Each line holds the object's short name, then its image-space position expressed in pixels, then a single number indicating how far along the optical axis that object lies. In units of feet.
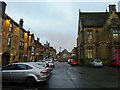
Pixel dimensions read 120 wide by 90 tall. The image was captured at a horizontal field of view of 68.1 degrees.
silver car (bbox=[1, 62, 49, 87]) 19.11
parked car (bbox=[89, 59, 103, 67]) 55.99
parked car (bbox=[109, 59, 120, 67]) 55.84
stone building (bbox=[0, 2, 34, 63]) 43.48
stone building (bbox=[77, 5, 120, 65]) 66.34
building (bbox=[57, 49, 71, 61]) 184.32
